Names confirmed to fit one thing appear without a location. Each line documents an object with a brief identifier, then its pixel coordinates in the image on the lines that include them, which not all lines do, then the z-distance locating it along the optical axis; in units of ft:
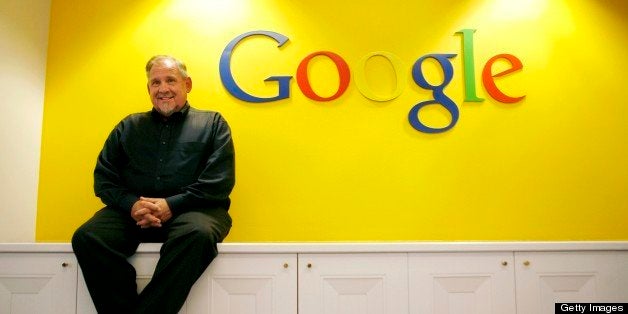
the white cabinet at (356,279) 7.73
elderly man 7.29
